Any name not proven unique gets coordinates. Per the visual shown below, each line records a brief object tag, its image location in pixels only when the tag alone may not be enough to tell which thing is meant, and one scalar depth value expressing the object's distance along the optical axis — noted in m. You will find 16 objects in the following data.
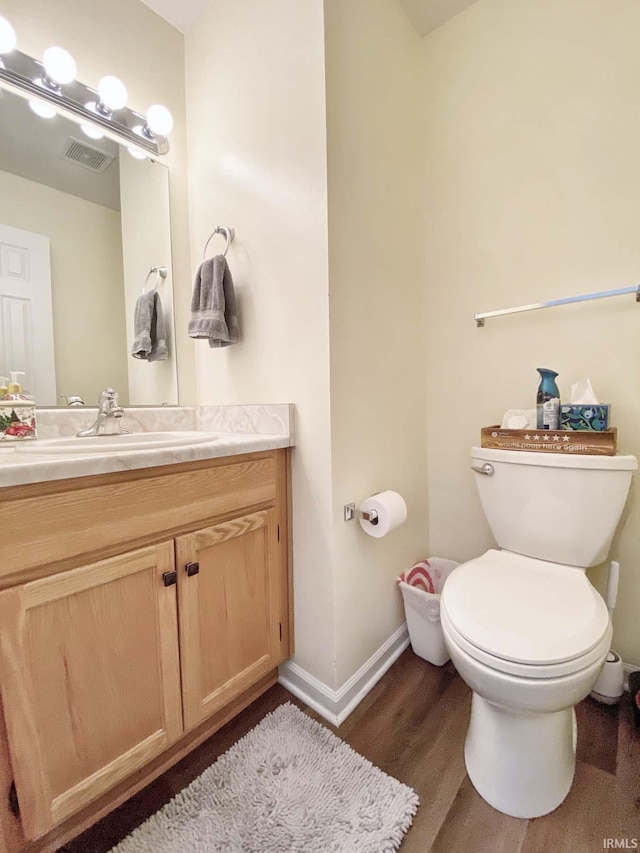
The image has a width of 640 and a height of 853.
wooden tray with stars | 1.00
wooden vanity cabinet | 0.67
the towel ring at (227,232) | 1.31
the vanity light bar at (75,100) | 1.09
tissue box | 1.06
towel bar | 1.09
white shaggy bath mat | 0.78
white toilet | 0.73
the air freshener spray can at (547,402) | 1.11
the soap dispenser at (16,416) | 0.98
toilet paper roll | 1.11
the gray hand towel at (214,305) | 1.21
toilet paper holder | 1.12
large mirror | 1.11
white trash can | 1.25
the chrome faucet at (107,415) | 1.15
